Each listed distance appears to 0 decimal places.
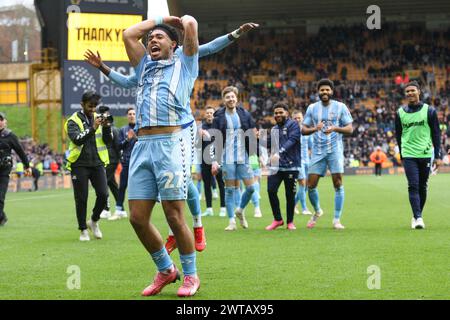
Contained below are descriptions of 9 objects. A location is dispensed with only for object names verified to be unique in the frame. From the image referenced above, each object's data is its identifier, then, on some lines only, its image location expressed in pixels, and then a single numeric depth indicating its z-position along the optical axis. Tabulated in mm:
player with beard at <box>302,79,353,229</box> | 12703
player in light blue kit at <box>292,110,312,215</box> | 16828
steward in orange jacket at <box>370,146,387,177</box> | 40803
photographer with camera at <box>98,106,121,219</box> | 16406
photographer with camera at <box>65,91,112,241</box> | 11367
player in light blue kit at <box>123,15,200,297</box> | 6668
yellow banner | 30391
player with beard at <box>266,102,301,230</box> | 13078
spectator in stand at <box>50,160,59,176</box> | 39347
